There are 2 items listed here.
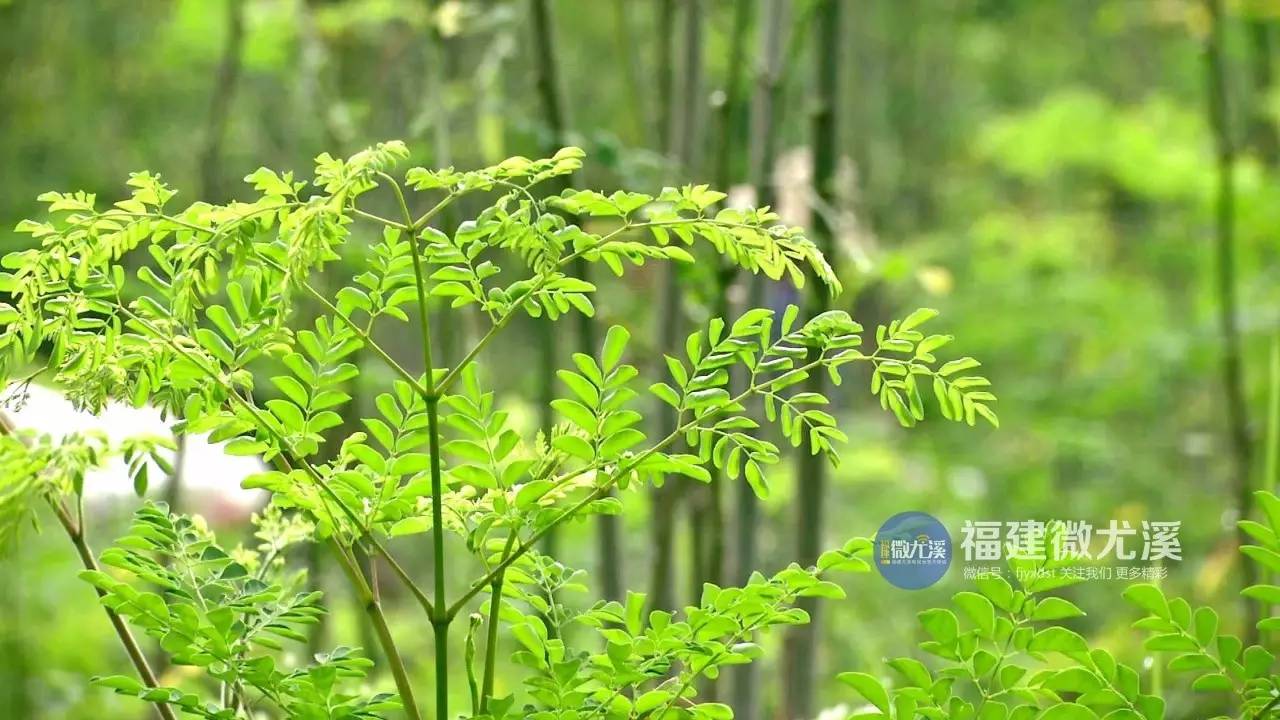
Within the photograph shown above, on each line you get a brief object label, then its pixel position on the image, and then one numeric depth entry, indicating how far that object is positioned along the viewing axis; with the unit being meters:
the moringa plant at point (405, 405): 2.80
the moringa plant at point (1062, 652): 2.85
